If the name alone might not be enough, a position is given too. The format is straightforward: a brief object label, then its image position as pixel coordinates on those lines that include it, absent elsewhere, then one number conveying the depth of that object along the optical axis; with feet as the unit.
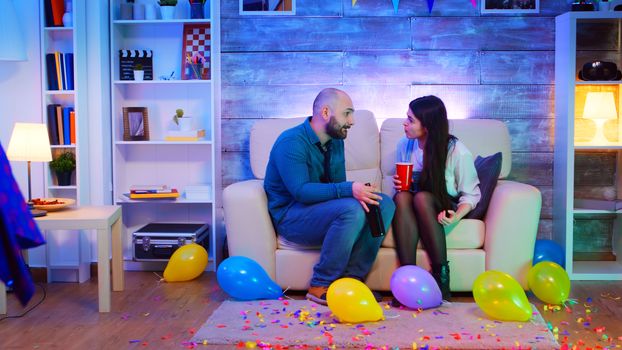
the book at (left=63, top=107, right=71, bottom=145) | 13.51
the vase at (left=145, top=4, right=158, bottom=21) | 14.30
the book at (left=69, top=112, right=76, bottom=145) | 13.50
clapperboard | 14.49
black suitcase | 13.80
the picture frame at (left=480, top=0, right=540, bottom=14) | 14.32
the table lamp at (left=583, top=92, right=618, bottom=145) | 13.79
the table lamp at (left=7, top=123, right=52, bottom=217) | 11.78
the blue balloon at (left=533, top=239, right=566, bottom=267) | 12.87
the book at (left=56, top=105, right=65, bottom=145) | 13.51
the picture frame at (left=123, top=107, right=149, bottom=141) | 14.44
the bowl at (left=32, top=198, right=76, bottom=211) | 11.53
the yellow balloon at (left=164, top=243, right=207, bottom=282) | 13.17
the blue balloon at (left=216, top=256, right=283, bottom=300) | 11.26
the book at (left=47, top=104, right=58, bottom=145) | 13.46
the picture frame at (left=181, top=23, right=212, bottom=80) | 14.47
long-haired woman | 11.43
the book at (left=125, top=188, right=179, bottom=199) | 14.10
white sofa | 11.66
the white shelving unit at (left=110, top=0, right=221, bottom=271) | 14.56
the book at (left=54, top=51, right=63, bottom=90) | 13.46
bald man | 11.16
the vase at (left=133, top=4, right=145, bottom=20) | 14.34
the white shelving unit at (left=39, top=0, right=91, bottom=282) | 13.34
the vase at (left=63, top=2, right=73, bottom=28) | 13.37
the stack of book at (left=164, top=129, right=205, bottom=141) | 14.24
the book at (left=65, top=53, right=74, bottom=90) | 13.48
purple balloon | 10.57
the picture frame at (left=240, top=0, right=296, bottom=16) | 14.55
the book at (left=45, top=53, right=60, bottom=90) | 13.46
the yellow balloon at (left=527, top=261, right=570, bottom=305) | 11.10
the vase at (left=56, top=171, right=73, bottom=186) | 13.48
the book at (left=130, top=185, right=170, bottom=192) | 14.17
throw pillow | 11.98
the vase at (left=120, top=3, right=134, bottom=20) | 14.38
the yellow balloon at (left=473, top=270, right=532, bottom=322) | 9.90
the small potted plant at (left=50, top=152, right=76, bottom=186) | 13.43
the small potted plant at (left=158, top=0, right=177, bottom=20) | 14.24
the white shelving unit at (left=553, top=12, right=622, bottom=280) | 13.44
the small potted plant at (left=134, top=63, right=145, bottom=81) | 14.37
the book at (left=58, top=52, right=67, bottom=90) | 13.47
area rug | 9.30
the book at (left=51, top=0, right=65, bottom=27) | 13.43
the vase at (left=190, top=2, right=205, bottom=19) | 14.32
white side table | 10.98
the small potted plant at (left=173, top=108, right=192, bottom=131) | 14.30
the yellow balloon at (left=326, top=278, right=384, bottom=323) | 9.89
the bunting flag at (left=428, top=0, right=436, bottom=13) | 14.25
